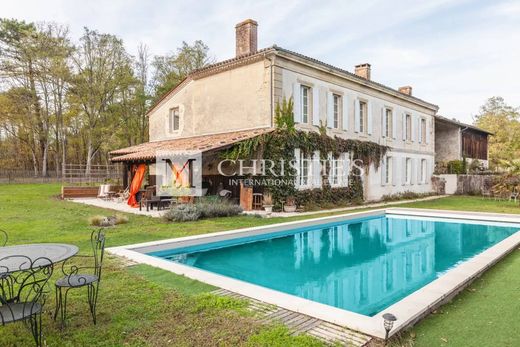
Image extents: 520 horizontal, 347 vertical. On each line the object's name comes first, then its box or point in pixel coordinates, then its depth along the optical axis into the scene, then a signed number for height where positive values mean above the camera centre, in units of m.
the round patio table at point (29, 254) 3.15 -0.82
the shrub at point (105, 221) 10.56 -1.48
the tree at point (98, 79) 31.52 +8.77
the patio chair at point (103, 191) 20.45 -1.05
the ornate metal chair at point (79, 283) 3.62 -1.17
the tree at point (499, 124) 39.83 +6.55
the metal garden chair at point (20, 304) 2.94 -1.21
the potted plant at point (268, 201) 14.47 -1.18
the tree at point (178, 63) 34.56 +11.18
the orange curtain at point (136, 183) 16.97 -0.48
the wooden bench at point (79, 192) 20.52 -1.14
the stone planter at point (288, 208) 14.77 -1.48
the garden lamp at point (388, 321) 3.16 -1.37
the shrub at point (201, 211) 11.73 -1.35
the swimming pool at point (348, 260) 4.49 -2.00
